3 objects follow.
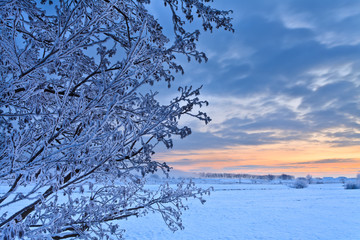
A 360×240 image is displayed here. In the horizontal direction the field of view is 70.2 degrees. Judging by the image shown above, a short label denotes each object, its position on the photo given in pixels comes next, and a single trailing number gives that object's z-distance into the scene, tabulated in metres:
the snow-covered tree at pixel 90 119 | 1.80
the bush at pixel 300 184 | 56.88
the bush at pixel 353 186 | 49.41
